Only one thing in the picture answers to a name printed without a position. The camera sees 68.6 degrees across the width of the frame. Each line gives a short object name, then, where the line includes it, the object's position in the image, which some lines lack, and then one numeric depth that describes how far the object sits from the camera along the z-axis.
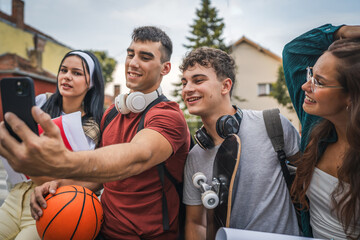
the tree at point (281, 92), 24.50
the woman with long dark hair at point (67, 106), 2.43
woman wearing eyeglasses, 1.77
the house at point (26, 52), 19.58
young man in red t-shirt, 1.10
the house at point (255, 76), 30.17
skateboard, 2.03
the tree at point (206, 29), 29.91
